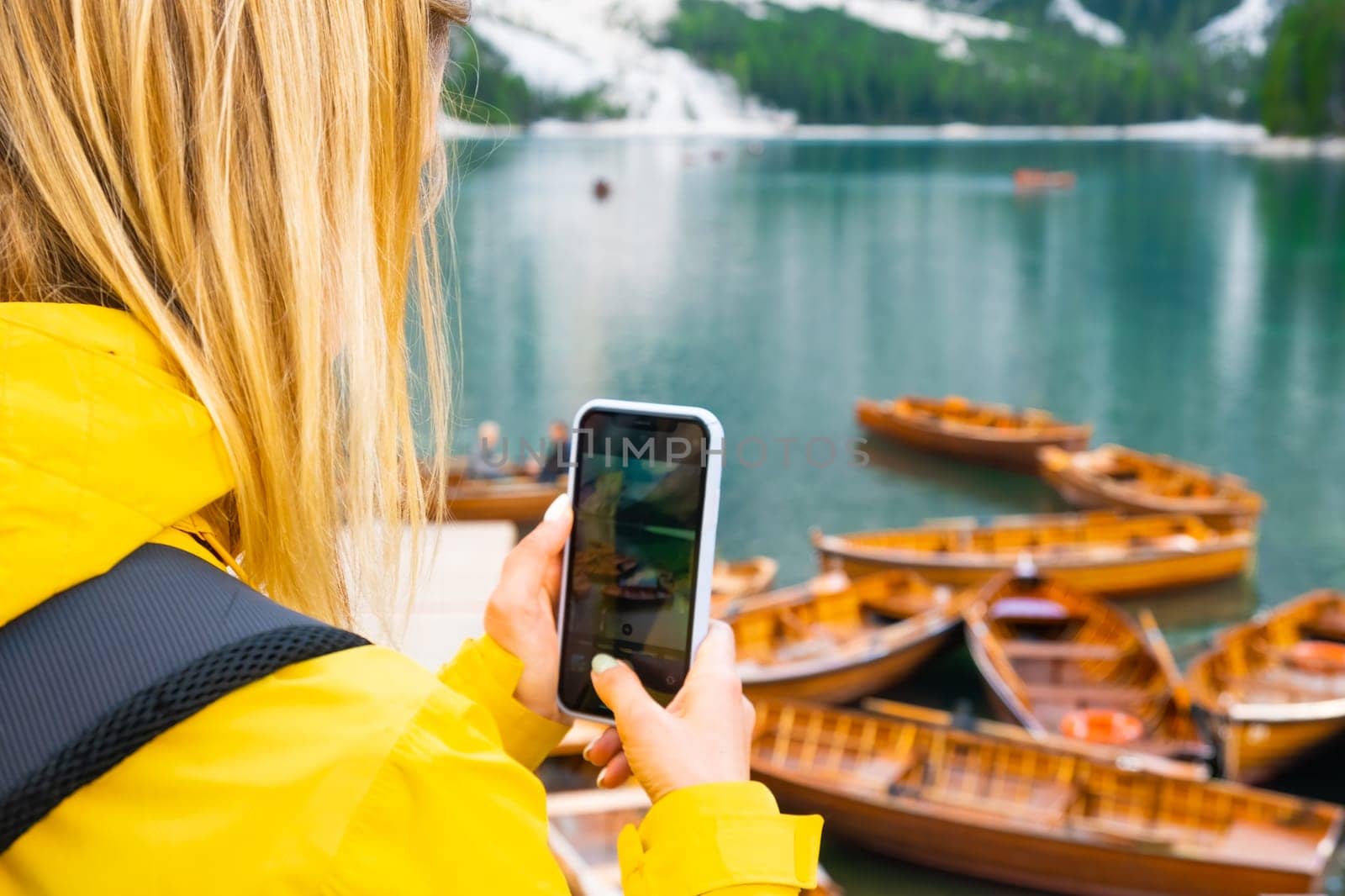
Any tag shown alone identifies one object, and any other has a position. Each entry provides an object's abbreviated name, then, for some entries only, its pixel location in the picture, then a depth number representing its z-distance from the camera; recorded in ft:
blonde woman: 2.55
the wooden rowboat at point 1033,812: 22.77
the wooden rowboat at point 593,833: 19.01
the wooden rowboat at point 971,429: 56.90
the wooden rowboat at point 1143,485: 46.16
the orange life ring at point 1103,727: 28.53
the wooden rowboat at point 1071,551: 40.83
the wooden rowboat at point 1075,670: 28.78
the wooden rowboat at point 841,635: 31.75
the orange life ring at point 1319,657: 32.73
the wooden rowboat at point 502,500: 42.55
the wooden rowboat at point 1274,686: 28.19
